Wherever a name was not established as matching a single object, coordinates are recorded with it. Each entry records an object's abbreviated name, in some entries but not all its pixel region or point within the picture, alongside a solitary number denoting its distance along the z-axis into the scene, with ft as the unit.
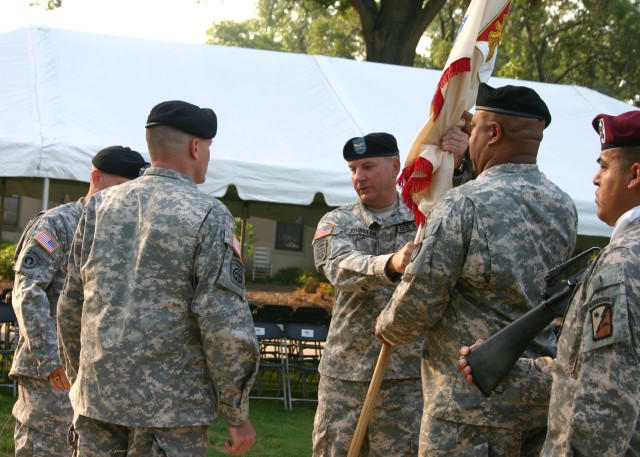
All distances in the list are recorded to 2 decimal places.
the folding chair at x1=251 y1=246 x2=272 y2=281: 92.38
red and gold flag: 13.89
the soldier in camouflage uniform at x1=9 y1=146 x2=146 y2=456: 15.96
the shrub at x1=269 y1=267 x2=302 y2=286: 88.12
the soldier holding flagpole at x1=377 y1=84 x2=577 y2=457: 11.39
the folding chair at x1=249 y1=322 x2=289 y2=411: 31.58
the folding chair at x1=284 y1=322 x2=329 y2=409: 32.07
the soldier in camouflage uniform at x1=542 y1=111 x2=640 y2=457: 8.50
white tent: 28.96
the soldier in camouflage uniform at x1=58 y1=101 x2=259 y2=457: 11.56
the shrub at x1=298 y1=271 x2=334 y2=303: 67.97
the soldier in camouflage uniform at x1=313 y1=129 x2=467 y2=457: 15.83
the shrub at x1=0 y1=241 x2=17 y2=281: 74.79
